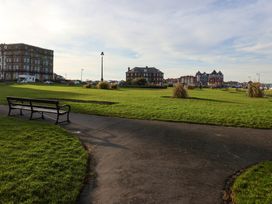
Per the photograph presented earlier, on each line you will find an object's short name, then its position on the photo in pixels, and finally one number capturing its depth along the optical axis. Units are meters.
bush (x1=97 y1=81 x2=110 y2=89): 32.22
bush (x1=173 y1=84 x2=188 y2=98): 18.76
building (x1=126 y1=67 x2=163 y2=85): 102.15
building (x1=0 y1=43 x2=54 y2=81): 82.62
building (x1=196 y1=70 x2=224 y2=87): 125.65
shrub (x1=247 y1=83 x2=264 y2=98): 22.64
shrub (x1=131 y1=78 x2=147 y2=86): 44.90
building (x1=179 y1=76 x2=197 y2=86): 131.52
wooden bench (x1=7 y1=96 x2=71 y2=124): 7.90
